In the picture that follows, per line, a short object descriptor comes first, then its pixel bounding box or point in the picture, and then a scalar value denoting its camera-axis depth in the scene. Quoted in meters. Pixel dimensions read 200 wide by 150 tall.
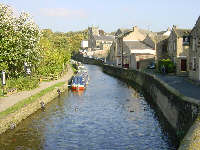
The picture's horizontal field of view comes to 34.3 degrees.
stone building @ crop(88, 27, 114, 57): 176.66
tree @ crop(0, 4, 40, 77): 46.34
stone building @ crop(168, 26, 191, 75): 64.38
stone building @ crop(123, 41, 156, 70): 87.06
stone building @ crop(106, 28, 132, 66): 117.62
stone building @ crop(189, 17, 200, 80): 47.97
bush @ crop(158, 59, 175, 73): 67.38
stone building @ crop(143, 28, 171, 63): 83.25
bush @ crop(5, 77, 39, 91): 50.12
